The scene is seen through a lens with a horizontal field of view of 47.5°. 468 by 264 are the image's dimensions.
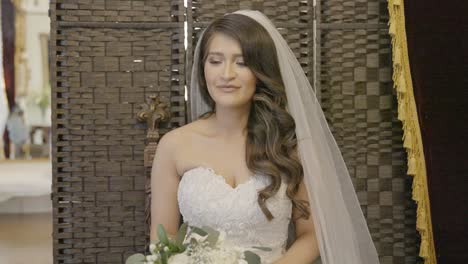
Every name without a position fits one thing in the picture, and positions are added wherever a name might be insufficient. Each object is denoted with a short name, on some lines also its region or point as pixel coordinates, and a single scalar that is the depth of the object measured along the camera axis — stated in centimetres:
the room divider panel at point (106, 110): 217
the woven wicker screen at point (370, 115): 228
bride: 175
